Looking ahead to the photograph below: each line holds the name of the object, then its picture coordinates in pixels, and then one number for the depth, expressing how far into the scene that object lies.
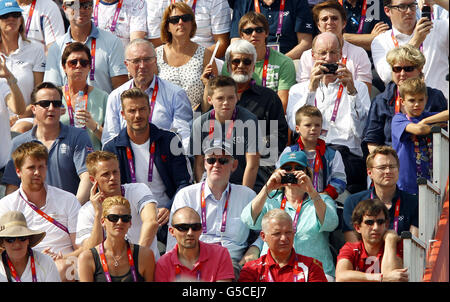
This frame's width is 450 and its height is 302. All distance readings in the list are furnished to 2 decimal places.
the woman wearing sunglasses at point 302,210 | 18.37
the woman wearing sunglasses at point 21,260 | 17.27
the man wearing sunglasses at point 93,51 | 23.17
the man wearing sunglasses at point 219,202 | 19.02
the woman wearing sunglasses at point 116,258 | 17.14
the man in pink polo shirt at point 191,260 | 17.41
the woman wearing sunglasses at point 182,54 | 22.52
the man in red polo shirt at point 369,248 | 16.91
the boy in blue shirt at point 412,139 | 19.72
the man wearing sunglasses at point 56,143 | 20.34
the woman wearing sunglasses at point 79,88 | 21.91
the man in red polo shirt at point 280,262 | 17.11
